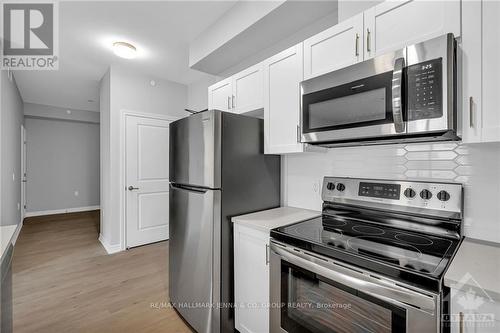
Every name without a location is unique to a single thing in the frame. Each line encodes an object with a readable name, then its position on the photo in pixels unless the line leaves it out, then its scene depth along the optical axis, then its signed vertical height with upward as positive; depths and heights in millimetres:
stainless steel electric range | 888 -406
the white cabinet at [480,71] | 974 +397
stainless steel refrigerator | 1666 -254
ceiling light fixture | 2800 +1385
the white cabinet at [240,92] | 2027 +684
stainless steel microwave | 1047 +339
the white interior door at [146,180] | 3627 -232
